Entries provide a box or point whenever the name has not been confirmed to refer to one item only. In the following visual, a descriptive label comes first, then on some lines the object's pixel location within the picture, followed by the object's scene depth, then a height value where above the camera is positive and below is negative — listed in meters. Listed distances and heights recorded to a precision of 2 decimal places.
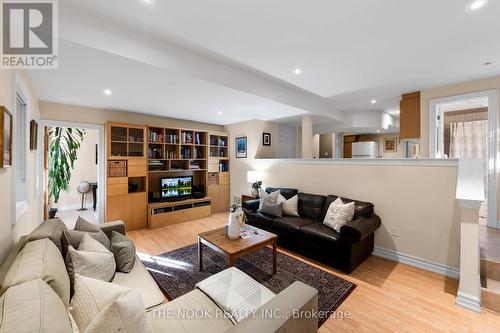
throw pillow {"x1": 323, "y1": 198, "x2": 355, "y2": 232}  2.90 -0.69
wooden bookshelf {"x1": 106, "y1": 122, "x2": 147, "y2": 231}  4.07 -0.19
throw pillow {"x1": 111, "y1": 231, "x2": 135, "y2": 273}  1.85 -0.80
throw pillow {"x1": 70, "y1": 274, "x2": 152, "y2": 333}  0.83 -0.63
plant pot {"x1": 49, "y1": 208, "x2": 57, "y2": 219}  4.43 -1.00
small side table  5.14 -0.78
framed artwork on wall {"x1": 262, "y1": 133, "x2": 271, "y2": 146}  5.42 +0.66
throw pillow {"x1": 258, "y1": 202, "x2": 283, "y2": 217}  3.55 -0.74
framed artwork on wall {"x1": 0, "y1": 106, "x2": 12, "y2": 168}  1.38 +0.19
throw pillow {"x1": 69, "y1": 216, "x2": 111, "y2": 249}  1.71 -0.60
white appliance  7.00 +0.51
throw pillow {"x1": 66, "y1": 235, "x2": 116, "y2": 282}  1.43 -0.67
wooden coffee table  2.29 -0.90
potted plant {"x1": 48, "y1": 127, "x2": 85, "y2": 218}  4.74 +0.15
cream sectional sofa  0.77 -0.59
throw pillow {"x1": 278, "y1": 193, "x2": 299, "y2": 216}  3.61 -0.70
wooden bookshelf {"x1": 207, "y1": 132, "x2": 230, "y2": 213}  5.60 -0.17
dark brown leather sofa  2.57 -0.90
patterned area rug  2.23 -1.31
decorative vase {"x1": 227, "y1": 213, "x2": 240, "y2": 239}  2.59 -0.77
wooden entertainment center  4.18 -0.14
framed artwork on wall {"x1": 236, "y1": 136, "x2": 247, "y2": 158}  5.48 +0.47
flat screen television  4.75 -0.52
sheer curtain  4.99 +0.63
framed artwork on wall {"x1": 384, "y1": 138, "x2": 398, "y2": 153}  7.13 +0.67
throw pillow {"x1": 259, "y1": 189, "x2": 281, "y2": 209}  3.76 -0.59
